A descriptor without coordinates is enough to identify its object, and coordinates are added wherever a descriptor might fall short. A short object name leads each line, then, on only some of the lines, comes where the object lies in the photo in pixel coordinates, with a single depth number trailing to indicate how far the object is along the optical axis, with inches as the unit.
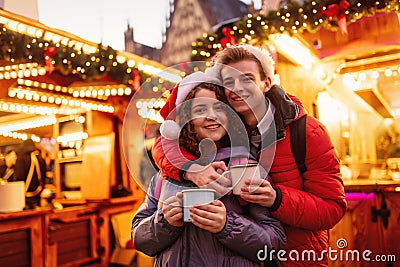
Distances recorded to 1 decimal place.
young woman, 38.1
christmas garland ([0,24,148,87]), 127.0
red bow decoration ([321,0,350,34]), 120.1
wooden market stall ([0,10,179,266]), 140.2
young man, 41.7
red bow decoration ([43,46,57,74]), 137.6
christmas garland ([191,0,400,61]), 119.2
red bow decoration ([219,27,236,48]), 143.9
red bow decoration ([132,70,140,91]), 179.2
